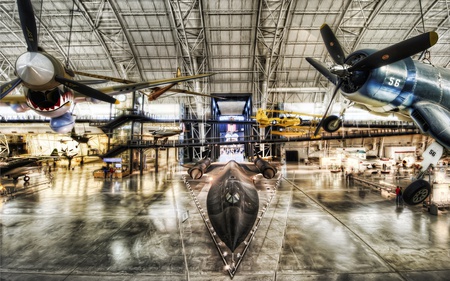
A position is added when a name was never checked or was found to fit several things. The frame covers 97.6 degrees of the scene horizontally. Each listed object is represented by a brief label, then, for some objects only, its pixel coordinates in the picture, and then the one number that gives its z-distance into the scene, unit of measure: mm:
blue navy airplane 4980
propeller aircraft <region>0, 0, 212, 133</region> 5637
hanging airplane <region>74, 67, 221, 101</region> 11891
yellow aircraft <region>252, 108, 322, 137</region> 19938
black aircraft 6512
